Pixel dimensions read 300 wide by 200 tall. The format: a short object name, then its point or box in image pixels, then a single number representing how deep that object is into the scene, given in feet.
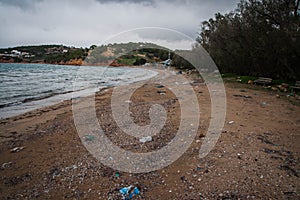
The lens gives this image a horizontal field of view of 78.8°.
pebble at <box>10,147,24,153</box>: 14.21
